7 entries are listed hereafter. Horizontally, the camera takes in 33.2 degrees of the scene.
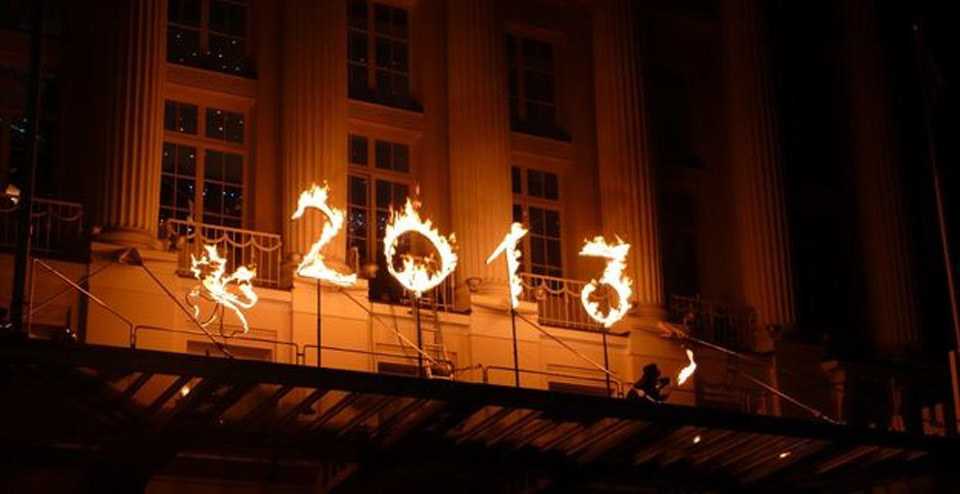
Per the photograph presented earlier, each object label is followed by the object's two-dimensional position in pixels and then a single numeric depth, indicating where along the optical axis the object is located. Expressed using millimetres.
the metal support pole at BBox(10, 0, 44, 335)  23172
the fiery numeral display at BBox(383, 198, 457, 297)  30402
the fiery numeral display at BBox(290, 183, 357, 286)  30078
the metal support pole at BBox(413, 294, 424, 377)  30289
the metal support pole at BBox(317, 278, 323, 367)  28031
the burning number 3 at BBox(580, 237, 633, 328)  34531
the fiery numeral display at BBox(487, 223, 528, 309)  31853
